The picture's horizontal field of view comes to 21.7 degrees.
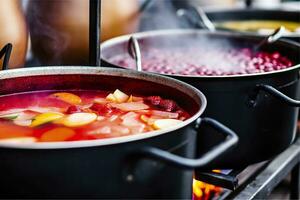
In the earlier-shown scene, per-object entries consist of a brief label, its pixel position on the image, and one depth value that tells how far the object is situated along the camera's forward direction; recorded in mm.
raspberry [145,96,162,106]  1426
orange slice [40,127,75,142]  1218
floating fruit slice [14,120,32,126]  1297
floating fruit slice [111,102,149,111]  1400
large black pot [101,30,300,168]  1506
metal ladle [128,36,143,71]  1610
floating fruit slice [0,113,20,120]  1329
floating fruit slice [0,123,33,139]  1239
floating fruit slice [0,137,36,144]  1184
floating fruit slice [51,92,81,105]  1448
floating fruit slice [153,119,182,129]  1290
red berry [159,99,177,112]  1403
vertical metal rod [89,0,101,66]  1548
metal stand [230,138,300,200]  1669
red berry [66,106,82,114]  1371
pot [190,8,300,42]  2759
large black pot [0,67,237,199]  1111
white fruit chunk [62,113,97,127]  1288
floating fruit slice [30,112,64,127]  1296
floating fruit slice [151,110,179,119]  1370
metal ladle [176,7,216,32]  2311
